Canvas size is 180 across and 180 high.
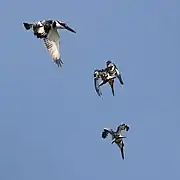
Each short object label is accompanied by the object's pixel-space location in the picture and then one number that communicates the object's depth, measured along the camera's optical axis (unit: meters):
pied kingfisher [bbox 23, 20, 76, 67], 28.27
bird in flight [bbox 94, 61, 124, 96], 34.97
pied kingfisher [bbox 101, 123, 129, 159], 36.03
